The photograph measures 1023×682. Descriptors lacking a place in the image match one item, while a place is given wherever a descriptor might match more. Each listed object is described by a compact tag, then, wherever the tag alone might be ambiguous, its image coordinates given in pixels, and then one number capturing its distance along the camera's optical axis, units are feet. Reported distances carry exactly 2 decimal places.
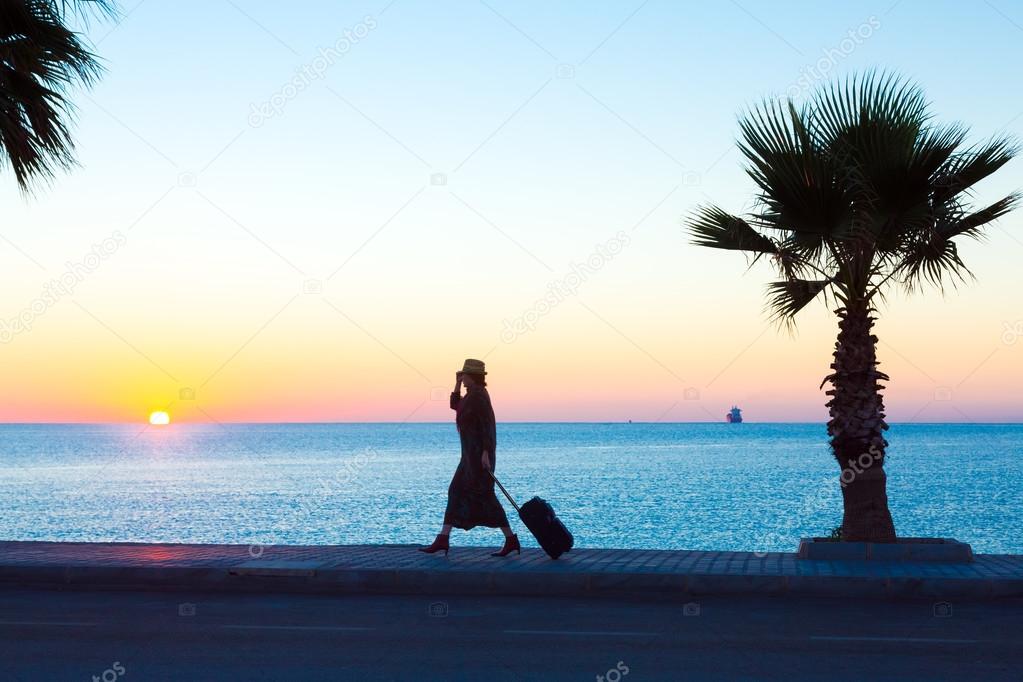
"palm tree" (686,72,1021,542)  42.42
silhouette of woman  41.70
